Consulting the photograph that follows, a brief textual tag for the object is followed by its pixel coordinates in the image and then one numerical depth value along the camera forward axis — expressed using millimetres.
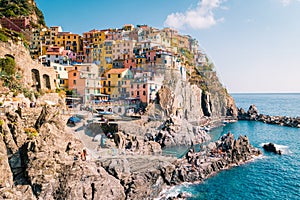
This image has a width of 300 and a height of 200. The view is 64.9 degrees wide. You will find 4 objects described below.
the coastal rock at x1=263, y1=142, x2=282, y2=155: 38797
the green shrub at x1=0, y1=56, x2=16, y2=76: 29578
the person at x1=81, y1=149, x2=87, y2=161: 24506
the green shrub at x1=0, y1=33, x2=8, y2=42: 31745
